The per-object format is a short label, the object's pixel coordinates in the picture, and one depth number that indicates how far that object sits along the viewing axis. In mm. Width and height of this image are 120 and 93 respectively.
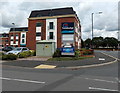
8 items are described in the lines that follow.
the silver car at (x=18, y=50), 18098
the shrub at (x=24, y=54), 16656
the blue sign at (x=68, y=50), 17794
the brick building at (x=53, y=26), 27002
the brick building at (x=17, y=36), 58781
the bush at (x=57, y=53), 17881
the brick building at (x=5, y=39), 71925
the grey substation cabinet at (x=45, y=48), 18359
